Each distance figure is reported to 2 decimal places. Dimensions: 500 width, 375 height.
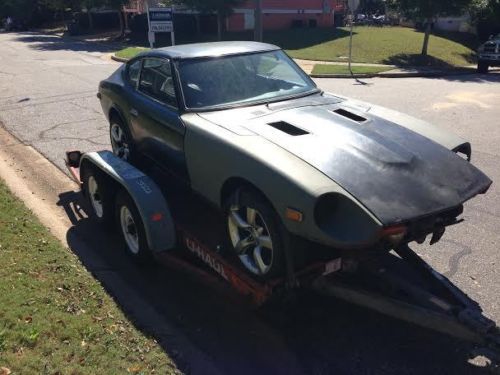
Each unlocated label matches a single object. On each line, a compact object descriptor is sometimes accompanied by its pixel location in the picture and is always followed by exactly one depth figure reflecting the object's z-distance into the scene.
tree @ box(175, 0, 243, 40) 27.89
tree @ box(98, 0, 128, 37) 31.61
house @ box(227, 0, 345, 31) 35.06
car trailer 3.03
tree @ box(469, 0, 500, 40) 25.20
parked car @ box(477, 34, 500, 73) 20.45
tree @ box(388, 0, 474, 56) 21.64
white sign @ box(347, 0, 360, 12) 17.24
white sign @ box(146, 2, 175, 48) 16.70
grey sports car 3.08
